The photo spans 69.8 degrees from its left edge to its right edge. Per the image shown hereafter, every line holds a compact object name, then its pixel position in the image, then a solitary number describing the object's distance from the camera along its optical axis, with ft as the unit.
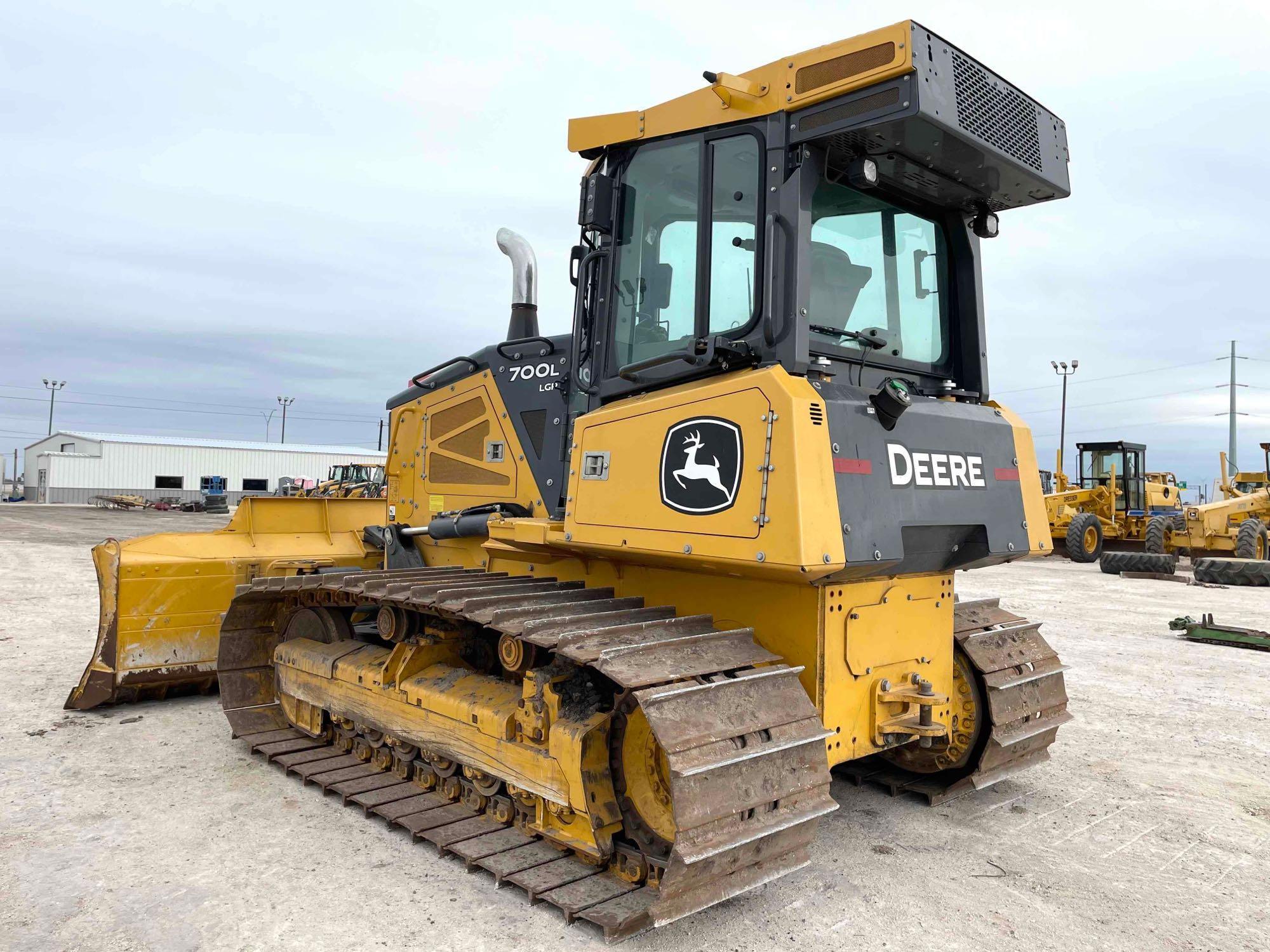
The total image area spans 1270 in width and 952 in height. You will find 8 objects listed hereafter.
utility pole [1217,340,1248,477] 125.91
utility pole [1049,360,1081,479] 150.30
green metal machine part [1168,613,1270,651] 32.81
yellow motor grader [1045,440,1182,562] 74.08
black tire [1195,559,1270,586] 54.85
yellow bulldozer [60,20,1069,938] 11.16
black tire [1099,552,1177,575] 58.23
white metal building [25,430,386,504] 178.60
